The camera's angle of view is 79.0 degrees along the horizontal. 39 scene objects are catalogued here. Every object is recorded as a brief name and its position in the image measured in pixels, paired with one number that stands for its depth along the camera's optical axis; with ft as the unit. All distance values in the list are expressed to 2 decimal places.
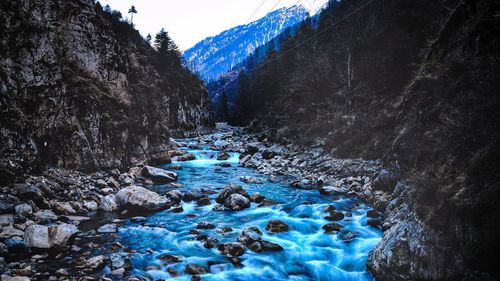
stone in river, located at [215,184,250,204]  51.21
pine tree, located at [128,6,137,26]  211.41
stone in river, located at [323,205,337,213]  44.74
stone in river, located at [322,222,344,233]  38.98
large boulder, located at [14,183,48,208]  38.72
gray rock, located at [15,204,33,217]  35.29
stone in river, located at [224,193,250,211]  48.14
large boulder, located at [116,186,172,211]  45.11
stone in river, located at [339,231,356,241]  36.17
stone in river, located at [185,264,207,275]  28.32
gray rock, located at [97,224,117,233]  36.35
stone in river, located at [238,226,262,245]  34.40
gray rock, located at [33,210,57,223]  35.88
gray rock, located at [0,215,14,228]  31.88
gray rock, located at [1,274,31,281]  23.09
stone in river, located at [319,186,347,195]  54.13
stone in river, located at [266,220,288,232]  39.50
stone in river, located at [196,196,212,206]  50.11
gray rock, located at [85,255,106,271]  27.14
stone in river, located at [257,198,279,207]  50.11
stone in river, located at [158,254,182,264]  30.68
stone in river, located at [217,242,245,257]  31.88
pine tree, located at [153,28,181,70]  183.83
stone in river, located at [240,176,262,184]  67.41
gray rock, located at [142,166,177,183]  64.23
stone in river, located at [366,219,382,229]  38.64
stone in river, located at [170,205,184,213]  46.45
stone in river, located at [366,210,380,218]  41.22
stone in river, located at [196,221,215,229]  40.04
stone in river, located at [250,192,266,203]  51.75
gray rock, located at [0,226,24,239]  29.60
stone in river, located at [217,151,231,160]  102.10
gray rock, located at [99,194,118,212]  44.42
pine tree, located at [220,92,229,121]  339.75
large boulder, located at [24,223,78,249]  29.55
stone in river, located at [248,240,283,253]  33.05
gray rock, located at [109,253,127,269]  28.19
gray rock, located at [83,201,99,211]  43.55
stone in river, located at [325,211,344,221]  42.40
